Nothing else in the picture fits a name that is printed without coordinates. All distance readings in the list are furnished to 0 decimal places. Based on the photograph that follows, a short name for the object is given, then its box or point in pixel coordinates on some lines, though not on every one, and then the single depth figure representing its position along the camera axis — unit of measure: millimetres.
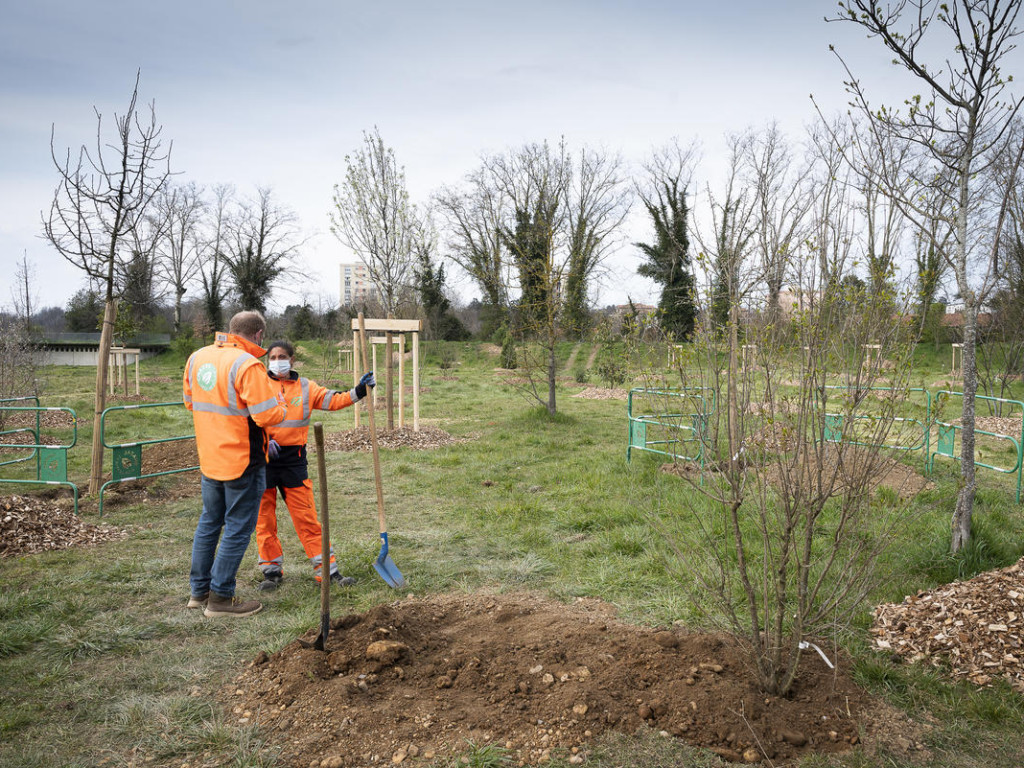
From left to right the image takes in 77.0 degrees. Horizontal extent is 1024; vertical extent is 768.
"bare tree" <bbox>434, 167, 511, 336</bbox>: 28052
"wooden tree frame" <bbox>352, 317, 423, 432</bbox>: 10344
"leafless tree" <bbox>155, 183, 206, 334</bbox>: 37250
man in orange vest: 4211
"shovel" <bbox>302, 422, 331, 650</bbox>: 3344
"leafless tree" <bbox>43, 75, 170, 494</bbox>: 7246
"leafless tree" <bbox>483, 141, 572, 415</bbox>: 13305
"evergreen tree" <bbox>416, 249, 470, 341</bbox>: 30241
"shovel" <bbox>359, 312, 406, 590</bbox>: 4754
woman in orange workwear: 4840
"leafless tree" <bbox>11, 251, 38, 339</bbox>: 18875
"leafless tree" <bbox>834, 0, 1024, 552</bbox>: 4125
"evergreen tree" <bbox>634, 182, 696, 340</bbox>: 27578
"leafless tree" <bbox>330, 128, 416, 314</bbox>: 17250
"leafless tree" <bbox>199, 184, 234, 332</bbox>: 36788
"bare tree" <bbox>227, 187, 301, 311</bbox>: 36125
